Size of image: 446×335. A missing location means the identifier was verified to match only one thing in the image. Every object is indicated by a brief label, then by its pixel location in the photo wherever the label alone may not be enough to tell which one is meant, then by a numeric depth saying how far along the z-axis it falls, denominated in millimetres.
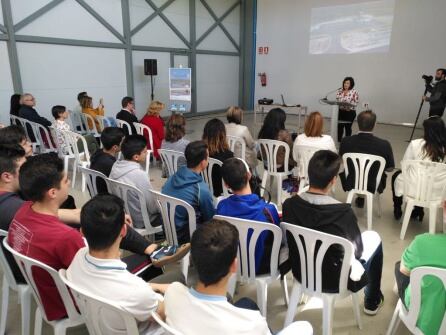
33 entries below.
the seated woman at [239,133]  3695
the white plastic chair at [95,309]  1118
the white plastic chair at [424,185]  2703
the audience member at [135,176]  2414
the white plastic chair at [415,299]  1303
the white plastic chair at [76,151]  4008
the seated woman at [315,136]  3380
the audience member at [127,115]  4827
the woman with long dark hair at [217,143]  3131
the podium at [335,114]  5883
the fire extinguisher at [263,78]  10670
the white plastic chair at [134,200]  2289
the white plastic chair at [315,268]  1571
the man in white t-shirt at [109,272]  1187
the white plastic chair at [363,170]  2980
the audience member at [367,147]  3094
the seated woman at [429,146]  2801
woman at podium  6148
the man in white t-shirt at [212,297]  977
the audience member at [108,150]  2785
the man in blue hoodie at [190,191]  2178
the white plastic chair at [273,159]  3494
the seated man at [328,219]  1661
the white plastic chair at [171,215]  2018
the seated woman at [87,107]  5395
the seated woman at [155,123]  4797
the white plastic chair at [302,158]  3287
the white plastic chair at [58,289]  1343
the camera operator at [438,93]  6199
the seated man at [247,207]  1835
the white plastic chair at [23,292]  1686
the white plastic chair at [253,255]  1691
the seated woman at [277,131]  3670
